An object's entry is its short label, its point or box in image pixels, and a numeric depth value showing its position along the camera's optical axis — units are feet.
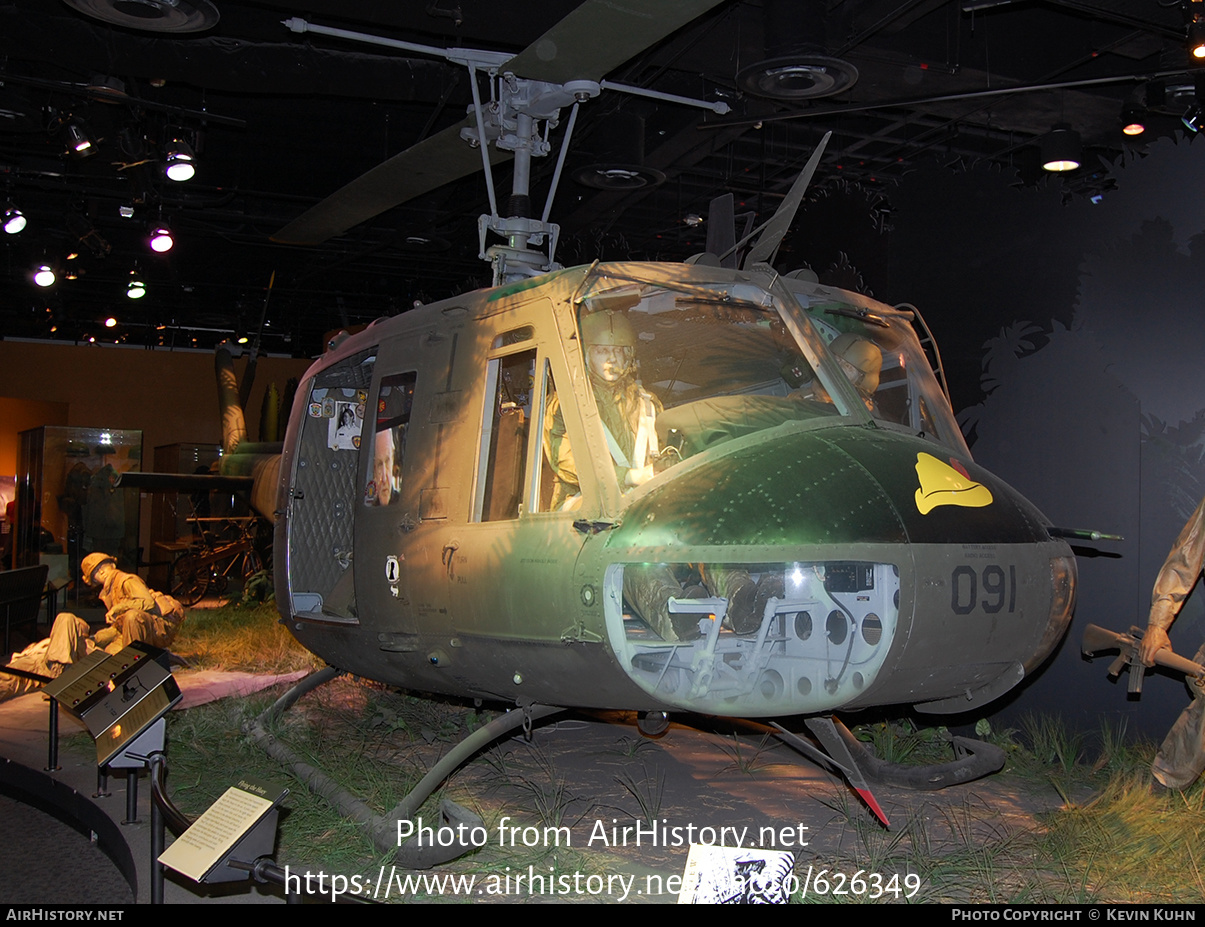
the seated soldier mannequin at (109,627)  25.22
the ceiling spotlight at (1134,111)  27.99
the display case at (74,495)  43.65
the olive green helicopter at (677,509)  11.41
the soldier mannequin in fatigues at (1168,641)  14.49
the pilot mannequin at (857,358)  14.93
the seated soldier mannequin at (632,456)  12.37
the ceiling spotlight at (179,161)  28.58
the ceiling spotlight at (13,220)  33.99
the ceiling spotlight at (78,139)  28.35
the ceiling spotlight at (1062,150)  27.99
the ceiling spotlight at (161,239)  34.65
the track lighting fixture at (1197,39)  17.72
